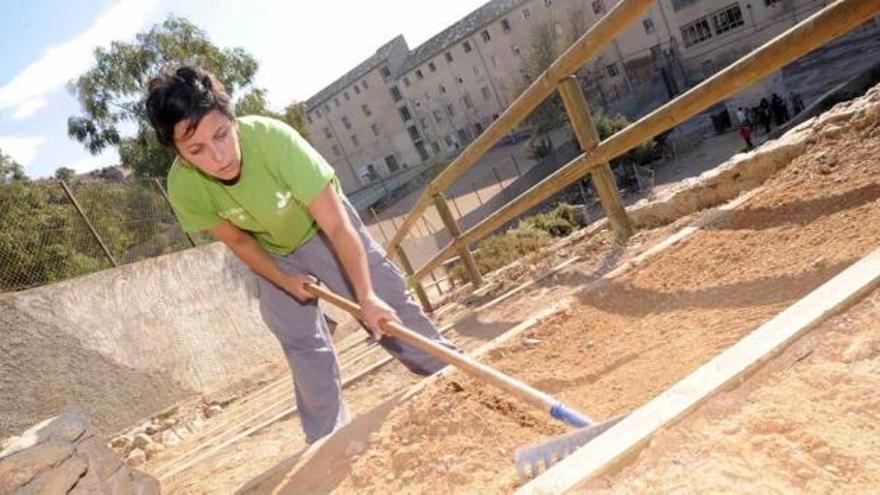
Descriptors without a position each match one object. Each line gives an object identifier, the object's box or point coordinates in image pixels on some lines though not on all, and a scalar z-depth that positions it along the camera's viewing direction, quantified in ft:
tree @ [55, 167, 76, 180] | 105.23
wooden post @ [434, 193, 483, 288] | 16.30
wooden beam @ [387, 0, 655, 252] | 8.14
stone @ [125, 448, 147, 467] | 14.32
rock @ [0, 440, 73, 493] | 7.43
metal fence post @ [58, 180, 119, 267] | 22.92
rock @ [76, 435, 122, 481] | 8.30
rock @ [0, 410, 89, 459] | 7.89
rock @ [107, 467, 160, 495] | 8.61
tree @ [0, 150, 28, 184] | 73.33
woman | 6.95
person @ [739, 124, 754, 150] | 64.75
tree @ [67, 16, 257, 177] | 77.41
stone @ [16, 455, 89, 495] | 7.53
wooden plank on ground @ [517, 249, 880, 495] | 3.80
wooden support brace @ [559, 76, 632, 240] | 10.19
